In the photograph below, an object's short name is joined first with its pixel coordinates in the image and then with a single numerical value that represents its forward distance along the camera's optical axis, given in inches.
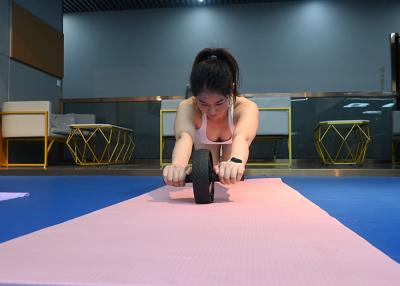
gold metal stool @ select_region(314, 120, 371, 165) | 233.1
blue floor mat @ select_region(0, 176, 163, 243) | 58.6
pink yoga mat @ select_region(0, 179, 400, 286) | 28.8
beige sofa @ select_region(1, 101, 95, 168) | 195.6
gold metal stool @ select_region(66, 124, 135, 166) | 247.3
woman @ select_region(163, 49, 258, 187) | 63.8
